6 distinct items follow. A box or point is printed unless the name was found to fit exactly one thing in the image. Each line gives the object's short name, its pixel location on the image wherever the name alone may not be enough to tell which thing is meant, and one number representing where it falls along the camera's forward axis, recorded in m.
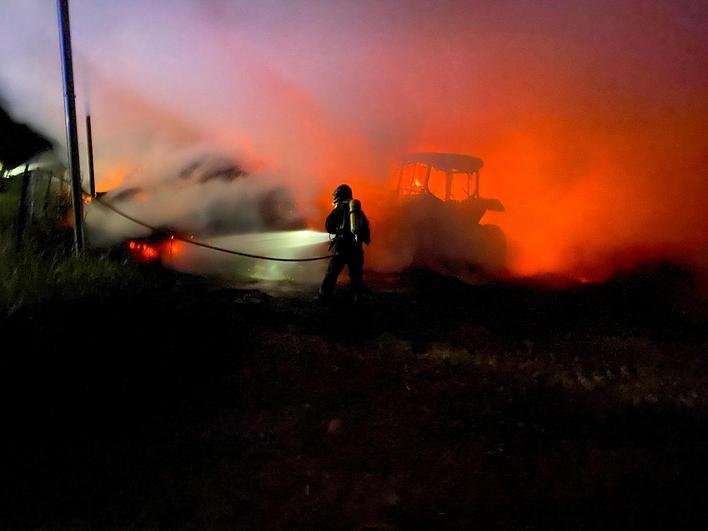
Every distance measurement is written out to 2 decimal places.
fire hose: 6.34
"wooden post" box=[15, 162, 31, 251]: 5.43
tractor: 10.24
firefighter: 6.96
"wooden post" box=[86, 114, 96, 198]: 7.78
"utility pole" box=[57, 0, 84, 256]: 4.94
